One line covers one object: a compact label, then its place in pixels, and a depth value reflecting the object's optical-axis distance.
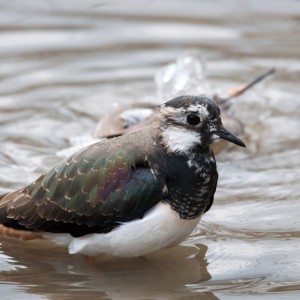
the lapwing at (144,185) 12.66
